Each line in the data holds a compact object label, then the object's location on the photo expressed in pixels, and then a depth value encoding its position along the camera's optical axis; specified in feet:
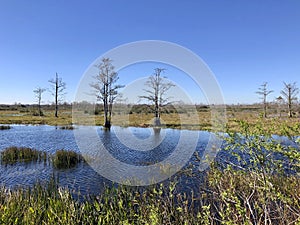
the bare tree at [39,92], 177.04
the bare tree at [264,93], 125.80
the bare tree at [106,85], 97.15
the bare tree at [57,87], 166.15
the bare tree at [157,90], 101.96
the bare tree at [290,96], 124.79
